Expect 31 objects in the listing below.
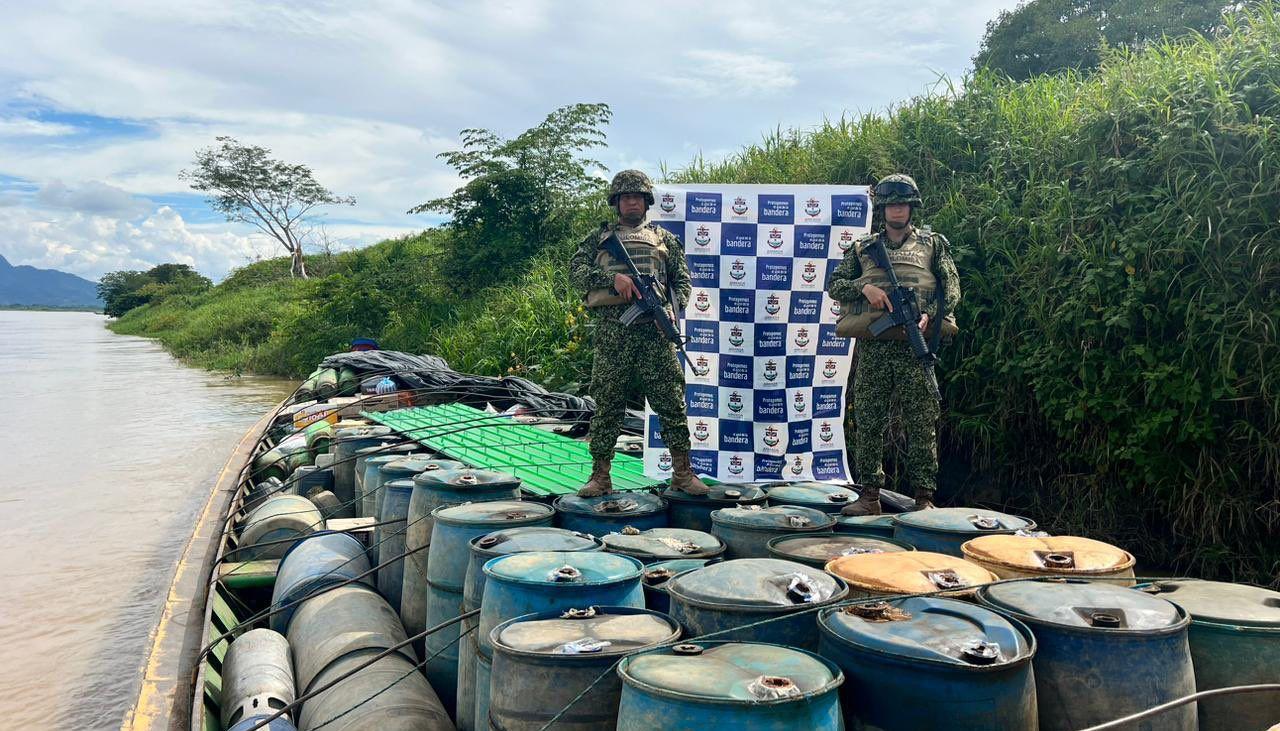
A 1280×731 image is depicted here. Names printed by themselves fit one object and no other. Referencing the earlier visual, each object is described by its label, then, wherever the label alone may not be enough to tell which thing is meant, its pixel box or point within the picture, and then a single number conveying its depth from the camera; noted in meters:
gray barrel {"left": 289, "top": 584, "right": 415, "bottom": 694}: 3.85
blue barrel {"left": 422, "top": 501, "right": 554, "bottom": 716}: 3.78
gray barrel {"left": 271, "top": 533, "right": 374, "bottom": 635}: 4.65
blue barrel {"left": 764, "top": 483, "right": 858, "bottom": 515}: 4.36
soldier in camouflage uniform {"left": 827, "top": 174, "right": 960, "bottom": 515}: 4.57
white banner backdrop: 5.53
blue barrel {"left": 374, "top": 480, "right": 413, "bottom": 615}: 4.70
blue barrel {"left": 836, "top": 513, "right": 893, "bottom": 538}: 3.95
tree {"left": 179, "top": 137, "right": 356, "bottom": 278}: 38.72
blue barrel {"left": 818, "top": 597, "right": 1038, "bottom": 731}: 2.15
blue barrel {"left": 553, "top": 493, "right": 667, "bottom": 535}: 4.06
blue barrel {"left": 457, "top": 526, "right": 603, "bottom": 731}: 3.29
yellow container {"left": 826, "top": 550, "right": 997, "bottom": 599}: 2.79
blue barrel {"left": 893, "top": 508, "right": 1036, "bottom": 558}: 3.54
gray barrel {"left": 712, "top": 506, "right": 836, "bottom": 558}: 3.65
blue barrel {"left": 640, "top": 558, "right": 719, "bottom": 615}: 3.22
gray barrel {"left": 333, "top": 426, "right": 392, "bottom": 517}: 7.17
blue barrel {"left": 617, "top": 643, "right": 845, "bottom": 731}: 1.97
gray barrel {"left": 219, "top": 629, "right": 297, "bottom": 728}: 3.63
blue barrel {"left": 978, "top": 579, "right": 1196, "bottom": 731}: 2.35
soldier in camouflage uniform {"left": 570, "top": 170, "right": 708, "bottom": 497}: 4.79
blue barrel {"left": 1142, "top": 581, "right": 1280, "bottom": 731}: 2.49
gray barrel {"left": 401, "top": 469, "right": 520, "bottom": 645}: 4.31
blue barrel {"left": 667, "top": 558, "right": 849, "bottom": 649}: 2.61
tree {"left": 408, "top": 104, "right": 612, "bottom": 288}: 16.45
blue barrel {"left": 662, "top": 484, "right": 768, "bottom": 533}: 4.33
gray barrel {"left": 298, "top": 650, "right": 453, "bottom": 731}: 3.23
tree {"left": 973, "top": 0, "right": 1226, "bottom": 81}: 16.02
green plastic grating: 5.39
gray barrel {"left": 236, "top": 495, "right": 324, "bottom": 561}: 5.71
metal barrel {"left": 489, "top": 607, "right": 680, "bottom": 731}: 2.44
